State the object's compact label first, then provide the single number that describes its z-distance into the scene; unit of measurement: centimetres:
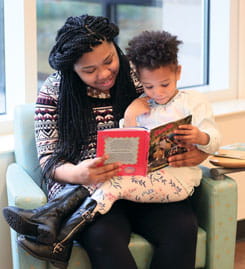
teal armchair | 267
